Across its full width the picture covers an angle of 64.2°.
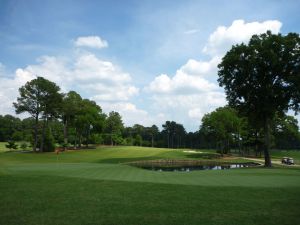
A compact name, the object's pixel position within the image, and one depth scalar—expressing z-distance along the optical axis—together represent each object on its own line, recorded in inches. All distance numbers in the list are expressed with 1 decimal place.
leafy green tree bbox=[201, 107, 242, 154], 2205.9
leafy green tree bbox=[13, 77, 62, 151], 1715.5
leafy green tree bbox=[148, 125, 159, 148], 4483.9
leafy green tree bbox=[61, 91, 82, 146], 1928.9
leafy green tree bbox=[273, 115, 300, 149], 2316.7
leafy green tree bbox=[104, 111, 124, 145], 3092.7
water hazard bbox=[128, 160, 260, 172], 1387.2
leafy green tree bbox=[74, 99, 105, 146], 2142.0
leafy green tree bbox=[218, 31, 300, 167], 978.4
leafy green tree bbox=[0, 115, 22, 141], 3498.6
